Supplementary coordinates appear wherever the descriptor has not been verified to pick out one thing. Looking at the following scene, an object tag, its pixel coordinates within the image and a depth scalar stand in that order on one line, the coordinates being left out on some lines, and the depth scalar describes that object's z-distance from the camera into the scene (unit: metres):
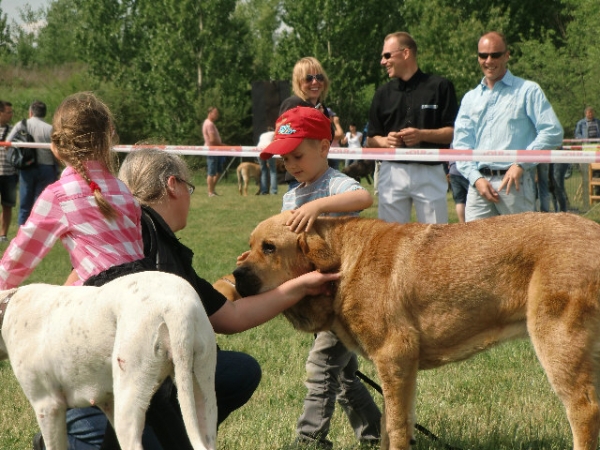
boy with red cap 3.84
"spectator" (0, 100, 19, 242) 13.03
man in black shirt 6.14
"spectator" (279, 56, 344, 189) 6.60
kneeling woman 3.29
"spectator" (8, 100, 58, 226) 12.89
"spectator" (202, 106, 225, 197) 23.19
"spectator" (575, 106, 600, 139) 22.30
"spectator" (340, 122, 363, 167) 28.92
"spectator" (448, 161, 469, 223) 10.60
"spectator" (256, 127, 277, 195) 23.52
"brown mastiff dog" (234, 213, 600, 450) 3.46
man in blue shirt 5.84
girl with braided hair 3.13
